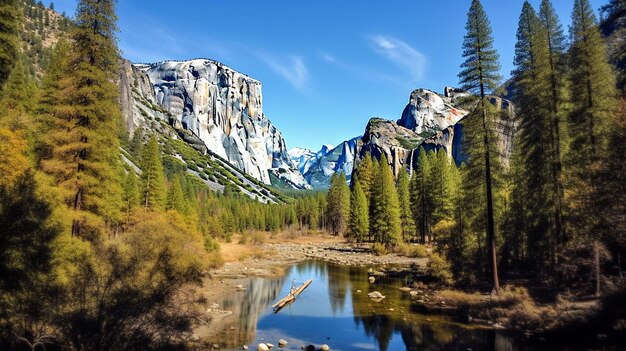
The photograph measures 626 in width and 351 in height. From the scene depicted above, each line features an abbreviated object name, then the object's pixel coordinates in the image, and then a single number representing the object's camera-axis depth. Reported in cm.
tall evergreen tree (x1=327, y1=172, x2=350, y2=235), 9550
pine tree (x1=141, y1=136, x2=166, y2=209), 4497
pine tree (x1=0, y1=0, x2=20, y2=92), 1683
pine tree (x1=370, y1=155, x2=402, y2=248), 5918
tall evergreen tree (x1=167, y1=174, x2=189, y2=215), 5275
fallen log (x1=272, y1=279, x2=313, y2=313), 2712
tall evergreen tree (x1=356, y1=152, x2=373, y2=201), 8517
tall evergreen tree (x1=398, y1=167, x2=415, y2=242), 7169
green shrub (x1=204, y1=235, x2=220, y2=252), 4934
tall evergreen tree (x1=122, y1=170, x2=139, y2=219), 4752
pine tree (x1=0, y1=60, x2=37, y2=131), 1935
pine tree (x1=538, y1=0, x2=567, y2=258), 2350
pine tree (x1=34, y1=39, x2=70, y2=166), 1923
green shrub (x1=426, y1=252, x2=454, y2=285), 3005
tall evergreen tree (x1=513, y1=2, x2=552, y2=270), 2420
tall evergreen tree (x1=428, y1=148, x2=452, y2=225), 5938
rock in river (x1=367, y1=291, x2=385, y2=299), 2838
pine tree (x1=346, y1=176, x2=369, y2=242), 7294
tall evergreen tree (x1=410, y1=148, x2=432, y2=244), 6850
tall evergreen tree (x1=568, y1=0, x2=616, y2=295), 2102
